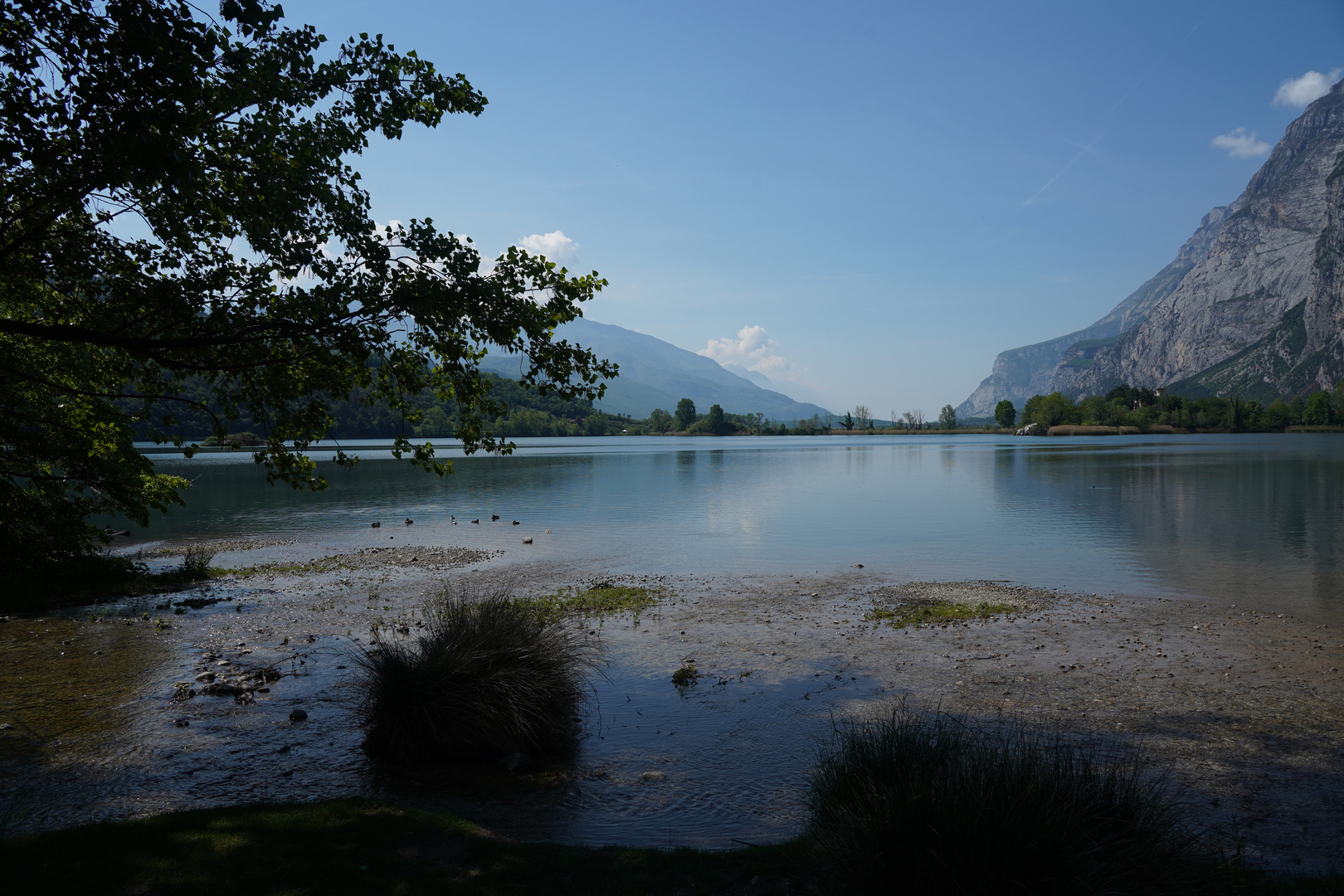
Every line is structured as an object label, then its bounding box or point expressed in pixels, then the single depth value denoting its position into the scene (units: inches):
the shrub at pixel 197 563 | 924.0
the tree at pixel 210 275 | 284.4
